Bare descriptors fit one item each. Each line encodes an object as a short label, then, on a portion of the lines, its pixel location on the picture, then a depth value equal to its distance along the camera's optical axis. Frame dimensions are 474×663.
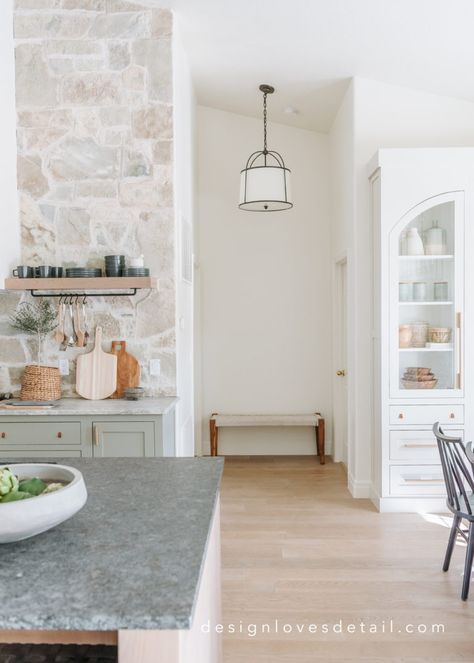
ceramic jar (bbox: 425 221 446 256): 4.42
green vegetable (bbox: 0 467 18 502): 1.33
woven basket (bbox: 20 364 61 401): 3.95
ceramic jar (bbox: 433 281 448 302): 4.43
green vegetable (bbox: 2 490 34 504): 1.31
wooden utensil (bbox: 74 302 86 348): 4.10
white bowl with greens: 1.25
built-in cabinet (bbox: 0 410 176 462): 3.63
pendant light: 4.98
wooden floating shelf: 3.82
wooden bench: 5.96
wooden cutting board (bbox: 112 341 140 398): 4.13
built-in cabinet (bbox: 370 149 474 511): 4.38
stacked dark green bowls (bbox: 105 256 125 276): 3.94
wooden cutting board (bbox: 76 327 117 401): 4.10
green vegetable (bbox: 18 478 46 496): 1.41
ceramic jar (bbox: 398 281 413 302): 4.45
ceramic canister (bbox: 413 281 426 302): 4.45
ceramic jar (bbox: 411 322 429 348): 4.46
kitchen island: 1.07
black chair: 3.02
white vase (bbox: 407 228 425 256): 4.44
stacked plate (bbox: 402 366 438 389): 4.43
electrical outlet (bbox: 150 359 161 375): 4.16
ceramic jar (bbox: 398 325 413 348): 4.44
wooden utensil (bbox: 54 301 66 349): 4.09
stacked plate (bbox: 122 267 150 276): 3.93
